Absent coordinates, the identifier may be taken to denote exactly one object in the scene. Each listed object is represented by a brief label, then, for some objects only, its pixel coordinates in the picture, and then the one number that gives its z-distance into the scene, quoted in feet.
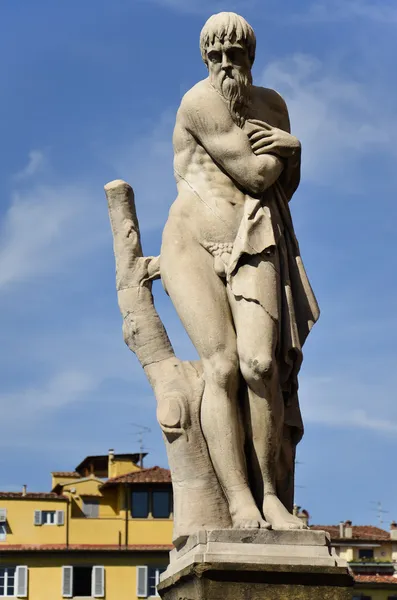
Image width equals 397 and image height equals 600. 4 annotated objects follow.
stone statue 38.01
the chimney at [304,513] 202.08
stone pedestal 35.88
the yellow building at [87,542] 194.49
